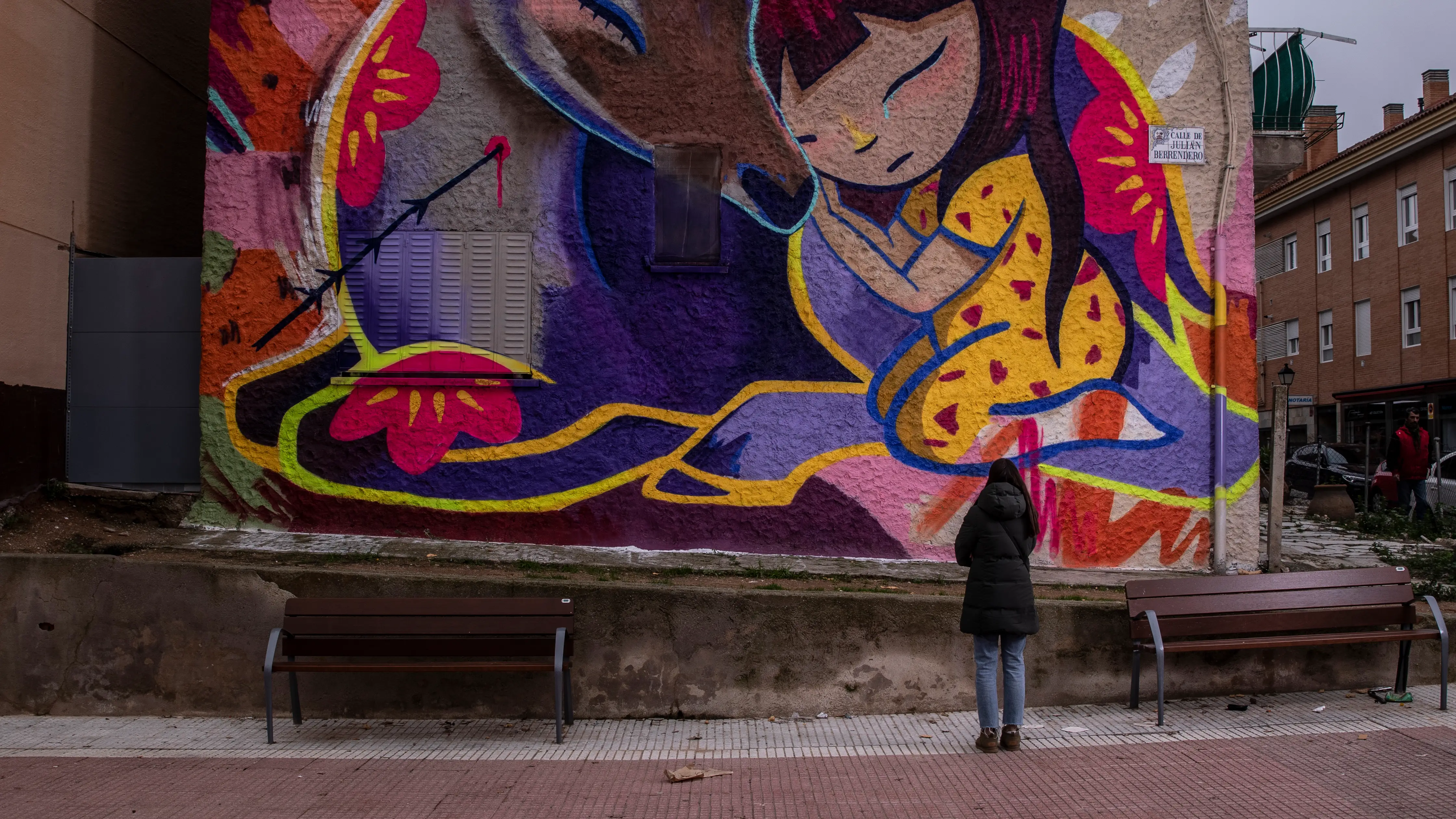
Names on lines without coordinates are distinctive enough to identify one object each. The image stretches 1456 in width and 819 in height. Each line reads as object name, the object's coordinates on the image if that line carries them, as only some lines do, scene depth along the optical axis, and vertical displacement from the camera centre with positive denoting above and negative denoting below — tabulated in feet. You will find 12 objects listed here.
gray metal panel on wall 29.55 +1.63
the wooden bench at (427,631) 20.04 -3.89
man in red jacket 43.83 -0.43
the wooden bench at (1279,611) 20.81 -3.49
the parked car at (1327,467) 63.41 -1.34
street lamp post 28.91 -1.17
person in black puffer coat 18.07 -2.75
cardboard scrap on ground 16.79 -5.64
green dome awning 31.96 +11.44
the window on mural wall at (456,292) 28.84 +4.16
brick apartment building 86.28 +16.80
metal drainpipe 29.37 +2.82
